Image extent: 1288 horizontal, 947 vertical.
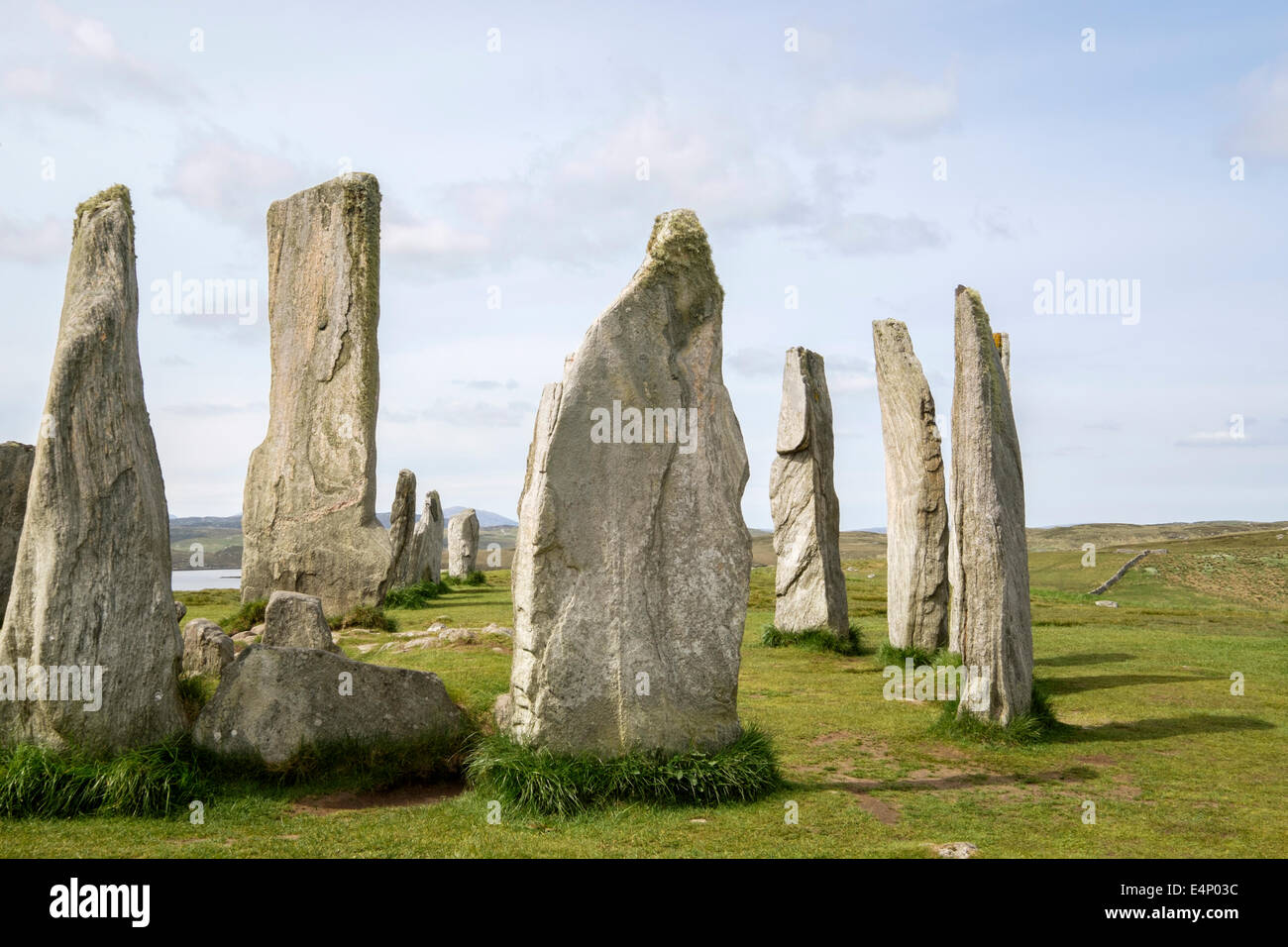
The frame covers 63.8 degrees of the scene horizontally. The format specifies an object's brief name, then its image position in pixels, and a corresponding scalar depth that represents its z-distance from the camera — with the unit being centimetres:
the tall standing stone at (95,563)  763
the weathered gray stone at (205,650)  1059
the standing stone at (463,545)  3356
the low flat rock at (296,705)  813
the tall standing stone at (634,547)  798
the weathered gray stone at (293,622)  1120
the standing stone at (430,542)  2678
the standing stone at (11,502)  912
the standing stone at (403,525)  2150
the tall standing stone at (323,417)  1702
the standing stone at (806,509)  1673
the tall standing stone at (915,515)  1516
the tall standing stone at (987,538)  1040
